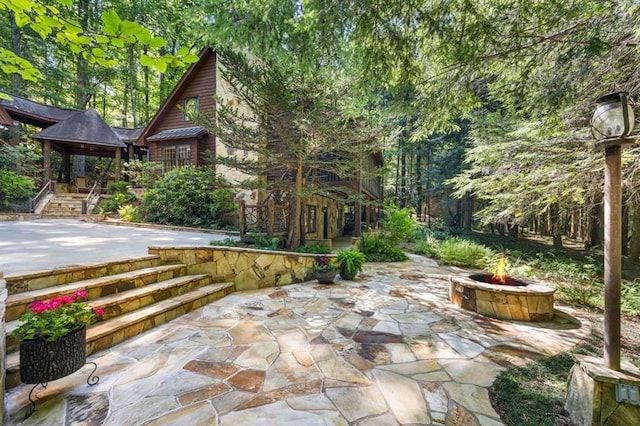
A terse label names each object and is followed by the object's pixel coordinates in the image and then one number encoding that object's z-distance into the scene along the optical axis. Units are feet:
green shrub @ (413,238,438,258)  33.99
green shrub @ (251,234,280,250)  22.16
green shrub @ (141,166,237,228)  35.06
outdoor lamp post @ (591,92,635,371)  6.77
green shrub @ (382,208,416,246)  31.50
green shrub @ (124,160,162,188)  42.32
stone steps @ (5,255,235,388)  9.02
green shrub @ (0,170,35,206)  37.17
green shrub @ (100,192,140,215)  41.26
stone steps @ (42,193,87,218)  39.86
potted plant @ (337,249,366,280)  20.40
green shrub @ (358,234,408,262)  29.14
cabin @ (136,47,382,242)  35.63
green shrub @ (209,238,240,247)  20.93
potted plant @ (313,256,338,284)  19.17
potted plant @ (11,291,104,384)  6.68
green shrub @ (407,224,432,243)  44.04
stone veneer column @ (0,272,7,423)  5.97
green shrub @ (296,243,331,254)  23.39
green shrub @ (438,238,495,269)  27.53
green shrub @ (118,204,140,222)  36.70
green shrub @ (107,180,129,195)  45.52
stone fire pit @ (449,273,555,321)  13.38
